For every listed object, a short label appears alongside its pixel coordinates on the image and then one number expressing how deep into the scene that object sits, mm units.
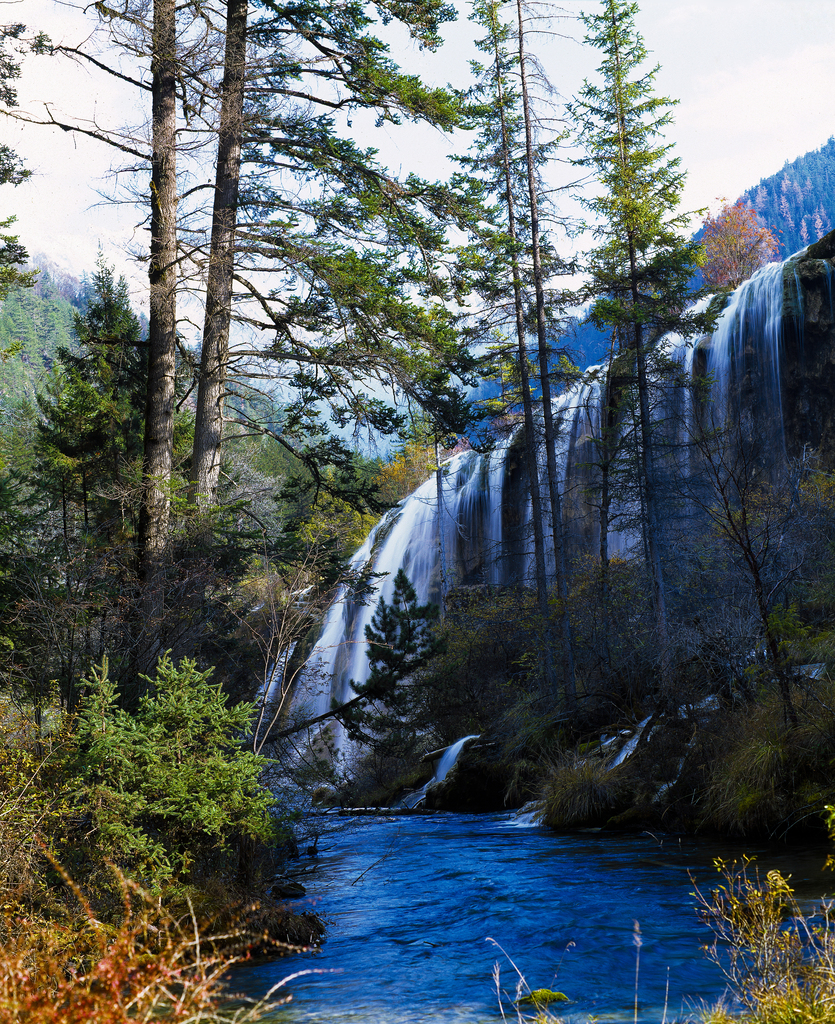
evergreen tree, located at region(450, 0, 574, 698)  18906
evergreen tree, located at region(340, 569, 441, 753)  12805
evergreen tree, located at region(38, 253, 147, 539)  14719
